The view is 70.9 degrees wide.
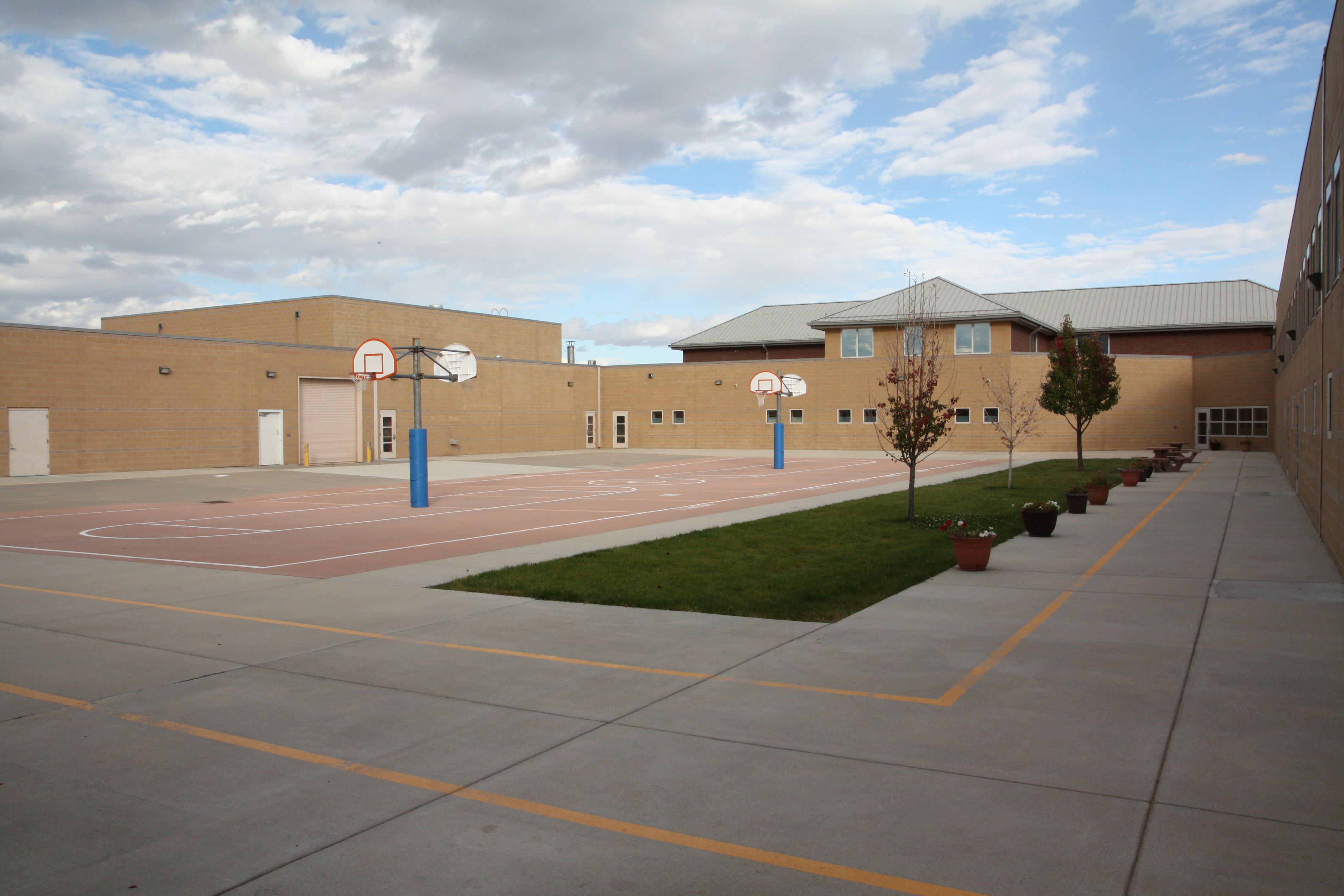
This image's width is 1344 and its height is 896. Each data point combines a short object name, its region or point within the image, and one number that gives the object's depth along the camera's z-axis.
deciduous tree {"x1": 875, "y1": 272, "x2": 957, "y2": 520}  18.33
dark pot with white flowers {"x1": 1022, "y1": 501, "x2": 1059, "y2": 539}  15.40
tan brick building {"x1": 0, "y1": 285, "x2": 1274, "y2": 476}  32.97
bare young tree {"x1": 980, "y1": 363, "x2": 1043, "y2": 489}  45.59
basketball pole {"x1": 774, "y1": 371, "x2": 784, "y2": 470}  36.59
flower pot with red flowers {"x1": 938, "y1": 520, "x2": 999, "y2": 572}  11.93
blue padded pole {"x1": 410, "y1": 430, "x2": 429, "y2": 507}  22.41
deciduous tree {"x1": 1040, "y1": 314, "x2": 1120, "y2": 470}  30.88
